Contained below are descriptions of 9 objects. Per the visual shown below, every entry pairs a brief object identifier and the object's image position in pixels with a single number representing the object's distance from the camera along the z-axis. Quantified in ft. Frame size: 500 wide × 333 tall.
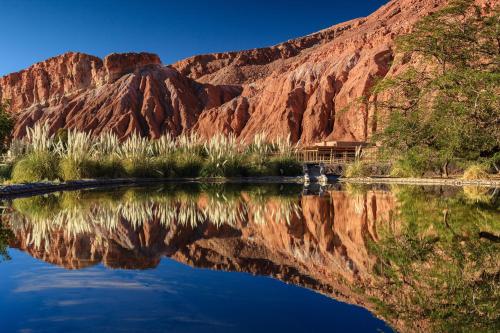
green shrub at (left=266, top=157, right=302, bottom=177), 88.48
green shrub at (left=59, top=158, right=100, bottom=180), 61.98
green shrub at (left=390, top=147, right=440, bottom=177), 74.81
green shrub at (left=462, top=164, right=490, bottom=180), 69.56
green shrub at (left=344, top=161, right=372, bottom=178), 92.17
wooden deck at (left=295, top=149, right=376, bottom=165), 148.64
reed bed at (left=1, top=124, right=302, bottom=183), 58.39
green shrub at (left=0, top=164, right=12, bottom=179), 65.36
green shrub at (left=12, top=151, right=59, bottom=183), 57.41
